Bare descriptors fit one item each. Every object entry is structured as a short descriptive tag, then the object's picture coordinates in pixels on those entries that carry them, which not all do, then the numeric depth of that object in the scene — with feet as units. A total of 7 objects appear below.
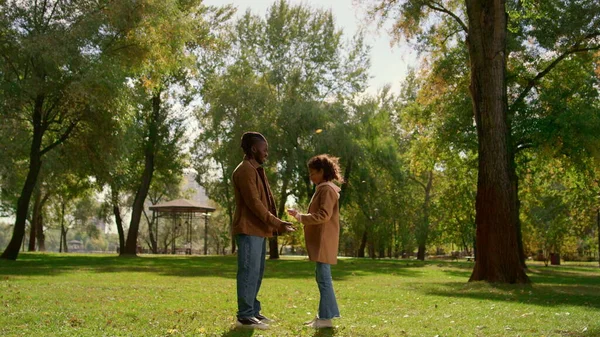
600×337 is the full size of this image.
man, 23.16
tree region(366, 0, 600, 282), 51.42
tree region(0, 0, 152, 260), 73.61
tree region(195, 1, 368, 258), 107.24
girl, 23.68
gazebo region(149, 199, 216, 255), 145.38
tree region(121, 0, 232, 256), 80.89
